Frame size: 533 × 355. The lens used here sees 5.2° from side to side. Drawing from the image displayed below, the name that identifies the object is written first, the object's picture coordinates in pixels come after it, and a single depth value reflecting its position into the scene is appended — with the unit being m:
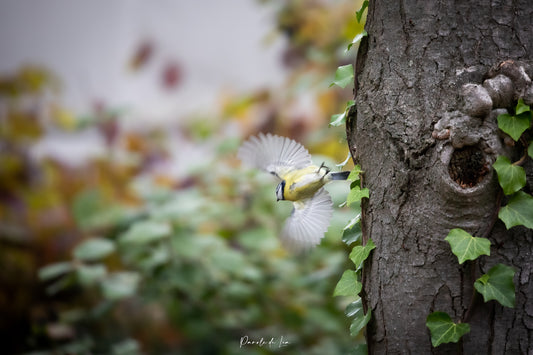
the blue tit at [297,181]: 7.74
